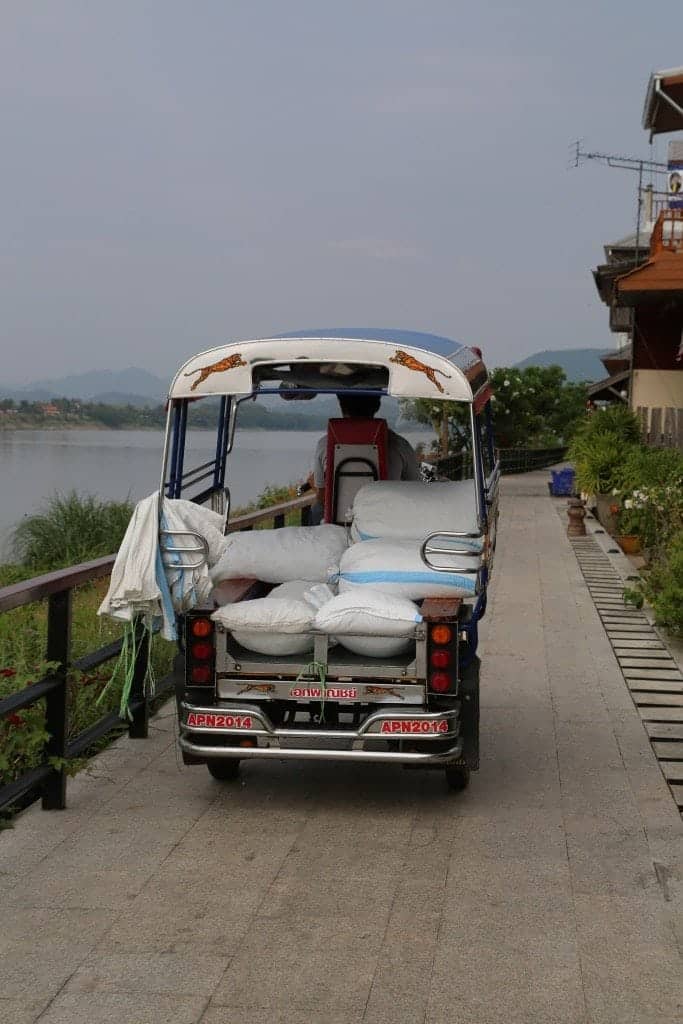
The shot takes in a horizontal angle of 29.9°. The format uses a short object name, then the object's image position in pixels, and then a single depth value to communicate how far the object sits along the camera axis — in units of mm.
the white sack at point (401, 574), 6543
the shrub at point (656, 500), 15508
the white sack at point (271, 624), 6266
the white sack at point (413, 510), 7371
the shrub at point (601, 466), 23716
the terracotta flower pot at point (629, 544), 19609
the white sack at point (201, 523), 6531
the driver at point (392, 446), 9305
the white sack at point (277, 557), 7219
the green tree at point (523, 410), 41375
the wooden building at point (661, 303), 24422
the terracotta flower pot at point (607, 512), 22562
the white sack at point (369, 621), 6168
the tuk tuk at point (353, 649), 6207
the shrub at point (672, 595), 11477
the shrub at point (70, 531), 20359
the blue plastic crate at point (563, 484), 35375
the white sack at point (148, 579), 6184
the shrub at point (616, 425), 26484
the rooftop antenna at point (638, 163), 45969
